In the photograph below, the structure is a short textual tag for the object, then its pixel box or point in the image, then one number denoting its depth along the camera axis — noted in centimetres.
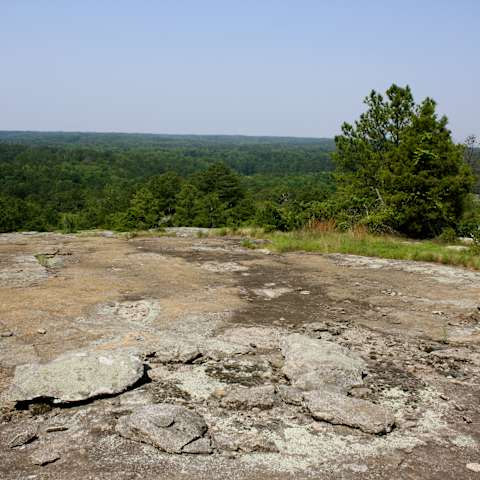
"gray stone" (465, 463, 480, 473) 242
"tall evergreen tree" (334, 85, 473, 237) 1067
